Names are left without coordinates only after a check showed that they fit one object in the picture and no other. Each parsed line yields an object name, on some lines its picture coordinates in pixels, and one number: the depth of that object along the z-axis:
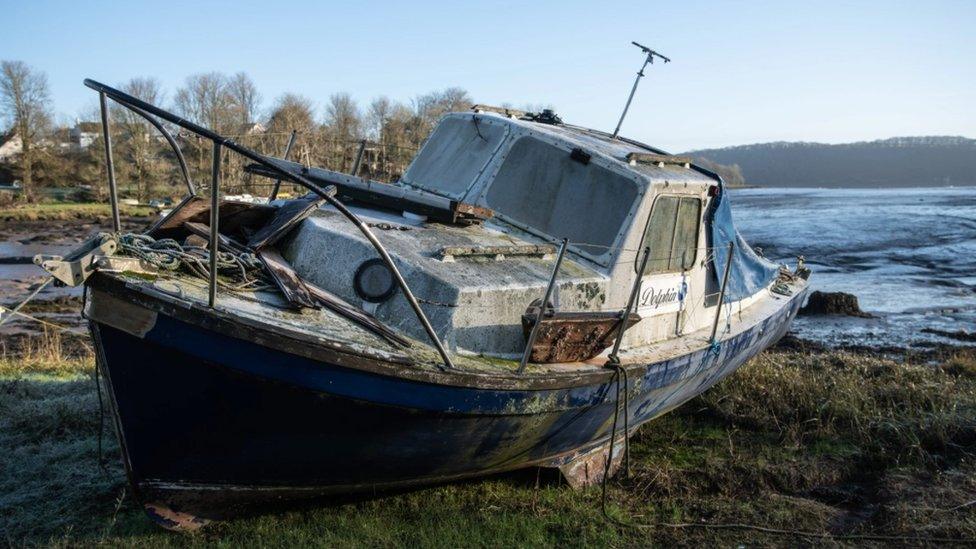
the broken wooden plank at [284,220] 5.41
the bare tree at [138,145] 39.56
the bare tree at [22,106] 46.94
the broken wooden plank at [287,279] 4.76
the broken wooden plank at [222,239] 5.20
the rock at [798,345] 13.52
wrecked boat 4.28
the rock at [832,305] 17.31
